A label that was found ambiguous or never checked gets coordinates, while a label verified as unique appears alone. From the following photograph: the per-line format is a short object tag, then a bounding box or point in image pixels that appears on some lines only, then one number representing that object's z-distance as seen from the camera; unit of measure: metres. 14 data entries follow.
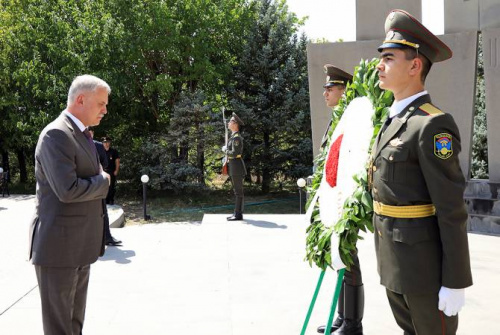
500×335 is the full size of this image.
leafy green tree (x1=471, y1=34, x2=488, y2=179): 12.97
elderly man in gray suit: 2.84
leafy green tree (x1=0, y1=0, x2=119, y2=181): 16.42
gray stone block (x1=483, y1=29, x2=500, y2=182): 7.87
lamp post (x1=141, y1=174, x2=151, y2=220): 10.42
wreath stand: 2.67
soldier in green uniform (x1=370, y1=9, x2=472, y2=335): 2.17
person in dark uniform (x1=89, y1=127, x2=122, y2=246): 6.09
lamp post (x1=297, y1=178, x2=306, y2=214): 9.02
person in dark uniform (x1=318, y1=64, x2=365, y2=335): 3.46
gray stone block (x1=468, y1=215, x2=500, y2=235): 7.68
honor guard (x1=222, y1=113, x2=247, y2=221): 9.24
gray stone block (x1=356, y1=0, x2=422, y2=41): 8.88
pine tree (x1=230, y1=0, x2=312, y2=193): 16.50
